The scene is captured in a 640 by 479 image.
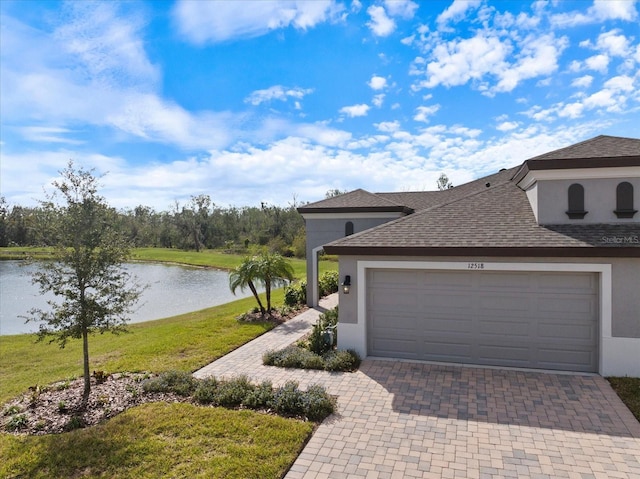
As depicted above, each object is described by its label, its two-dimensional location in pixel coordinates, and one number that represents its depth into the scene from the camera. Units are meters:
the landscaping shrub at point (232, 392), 6.90
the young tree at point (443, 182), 60.12
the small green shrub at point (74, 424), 6.25
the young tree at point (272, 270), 14.02
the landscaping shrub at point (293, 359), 8.72
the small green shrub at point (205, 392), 7.04
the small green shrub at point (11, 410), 6.88
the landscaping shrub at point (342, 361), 8.51
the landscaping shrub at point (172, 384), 7.42
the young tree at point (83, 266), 7.00
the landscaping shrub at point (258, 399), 6.77
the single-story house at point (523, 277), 7.73
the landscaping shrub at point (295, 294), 16.06
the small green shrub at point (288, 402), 6.50
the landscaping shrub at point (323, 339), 9.59
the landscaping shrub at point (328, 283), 18.88
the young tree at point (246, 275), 13.89
